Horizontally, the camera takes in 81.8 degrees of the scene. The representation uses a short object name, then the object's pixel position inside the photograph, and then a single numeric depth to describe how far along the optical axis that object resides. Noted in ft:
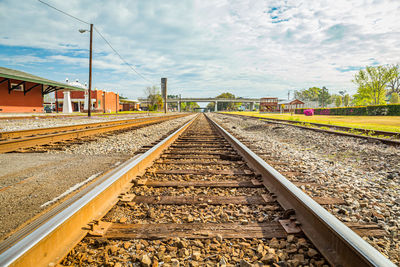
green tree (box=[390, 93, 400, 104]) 206.28
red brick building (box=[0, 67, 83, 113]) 70.73
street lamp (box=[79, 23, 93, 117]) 71.87
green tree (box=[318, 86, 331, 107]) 531.09
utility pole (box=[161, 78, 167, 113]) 202.39
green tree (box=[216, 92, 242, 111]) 495.82
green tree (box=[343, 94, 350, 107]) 483.51
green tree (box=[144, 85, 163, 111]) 310.18
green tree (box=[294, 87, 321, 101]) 534.78
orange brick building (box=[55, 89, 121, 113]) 167.94
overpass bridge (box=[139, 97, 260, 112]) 419.54
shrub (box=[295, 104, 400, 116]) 84.40
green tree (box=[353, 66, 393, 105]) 203.92
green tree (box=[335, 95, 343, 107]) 458.91
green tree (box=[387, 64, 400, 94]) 198.04
